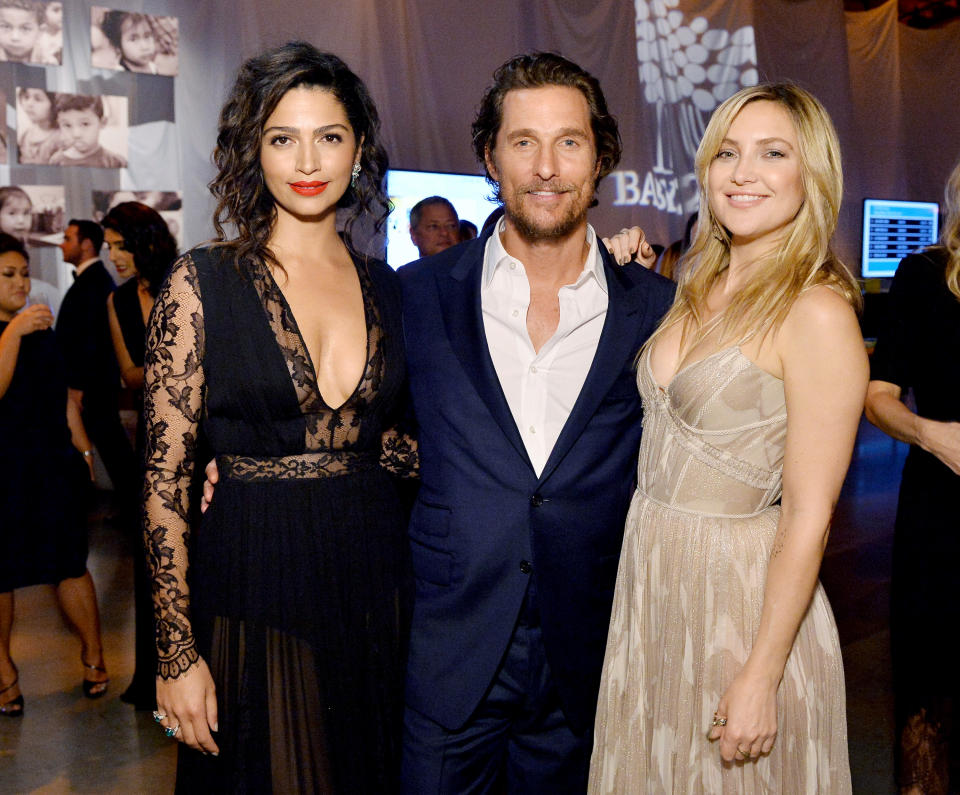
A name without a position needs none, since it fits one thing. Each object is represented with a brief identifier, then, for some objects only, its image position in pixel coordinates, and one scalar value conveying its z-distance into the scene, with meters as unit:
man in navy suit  1.83
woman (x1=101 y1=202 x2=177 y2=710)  3.39
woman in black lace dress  1.71
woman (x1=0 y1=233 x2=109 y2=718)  3.50
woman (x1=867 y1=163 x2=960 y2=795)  2.27
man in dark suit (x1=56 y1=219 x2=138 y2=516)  5.02
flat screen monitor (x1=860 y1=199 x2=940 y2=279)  9.41
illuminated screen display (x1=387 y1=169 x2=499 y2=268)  5.82
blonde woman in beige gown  1.59
